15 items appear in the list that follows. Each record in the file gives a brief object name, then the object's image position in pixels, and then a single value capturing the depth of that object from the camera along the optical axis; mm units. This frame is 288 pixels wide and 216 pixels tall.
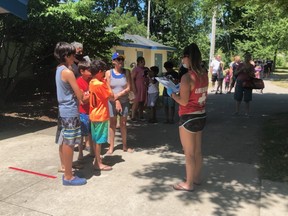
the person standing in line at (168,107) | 5637
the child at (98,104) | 3275
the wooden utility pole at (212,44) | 15823
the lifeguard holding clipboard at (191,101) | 2773
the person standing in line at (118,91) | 3865
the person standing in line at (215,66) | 10158
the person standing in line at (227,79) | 10509
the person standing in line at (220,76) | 9978
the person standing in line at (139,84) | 5870
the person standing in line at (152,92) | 5794
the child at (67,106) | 2889
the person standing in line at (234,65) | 8658
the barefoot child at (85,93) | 3412
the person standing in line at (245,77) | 6144
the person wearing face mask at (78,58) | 3603
